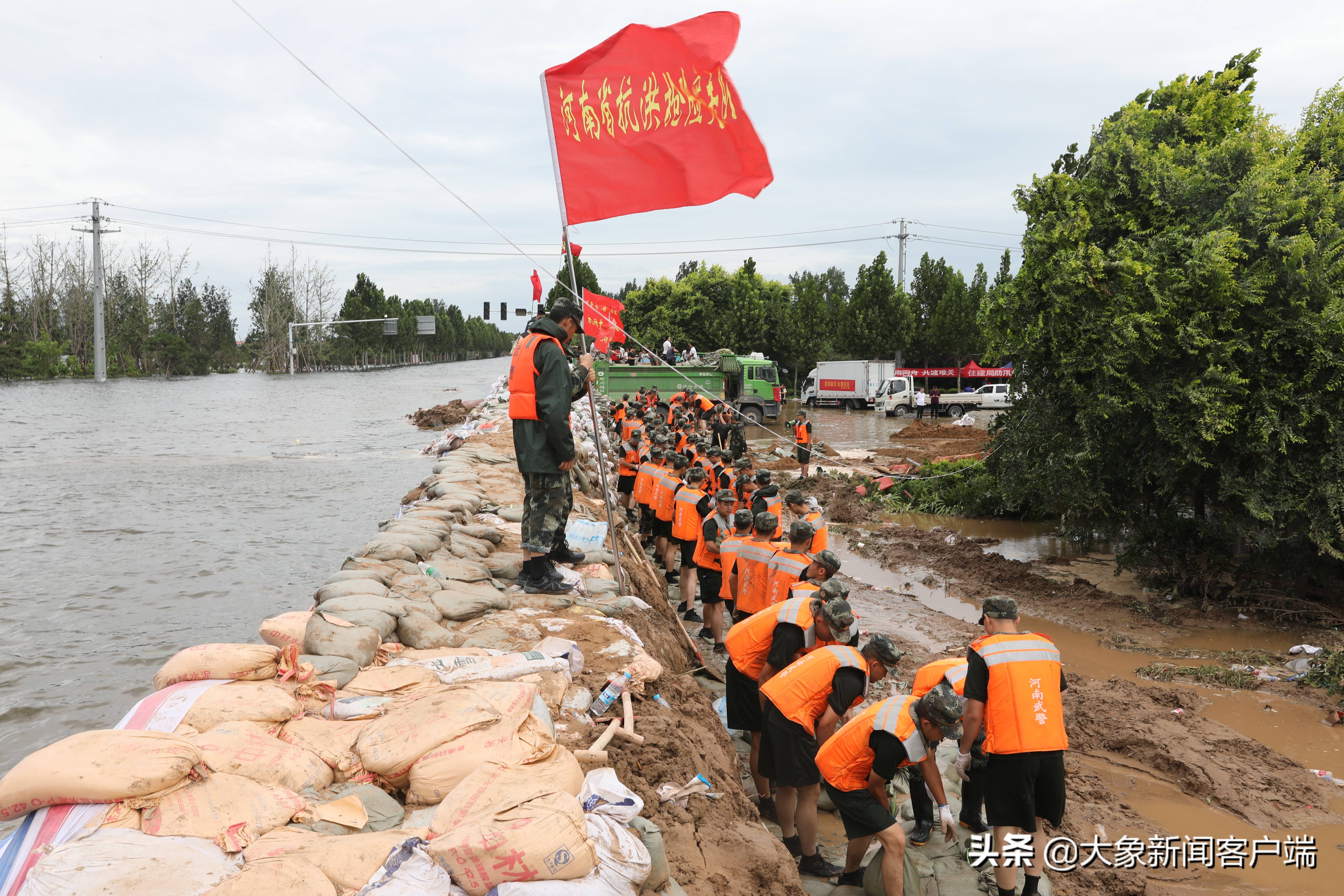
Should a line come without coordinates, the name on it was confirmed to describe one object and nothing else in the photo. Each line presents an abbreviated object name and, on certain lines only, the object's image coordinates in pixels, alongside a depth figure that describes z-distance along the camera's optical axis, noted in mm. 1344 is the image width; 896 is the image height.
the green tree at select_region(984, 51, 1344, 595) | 7625
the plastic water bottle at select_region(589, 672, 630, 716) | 3875
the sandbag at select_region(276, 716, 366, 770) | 3078
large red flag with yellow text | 5133
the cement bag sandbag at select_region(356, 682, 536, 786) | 2988
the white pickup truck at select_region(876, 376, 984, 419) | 32875
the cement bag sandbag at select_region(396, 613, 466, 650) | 4363
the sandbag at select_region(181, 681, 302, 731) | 3090
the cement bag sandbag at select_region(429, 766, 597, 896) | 2322
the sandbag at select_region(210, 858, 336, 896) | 2180
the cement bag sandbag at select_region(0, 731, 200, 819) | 2348
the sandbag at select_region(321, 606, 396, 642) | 4191
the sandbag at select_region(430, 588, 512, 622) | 4793
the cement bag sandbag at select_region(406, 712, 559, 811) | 2891
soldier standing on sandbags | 4746
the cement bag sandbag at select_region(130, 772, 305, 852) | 2393
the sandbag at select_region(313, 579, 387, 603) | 4668
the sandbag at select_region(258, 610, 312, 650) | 3977
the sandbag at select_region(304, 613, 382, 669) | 3855
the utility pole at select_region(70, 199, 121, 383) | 51281
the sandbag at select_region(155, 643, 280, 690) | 3361
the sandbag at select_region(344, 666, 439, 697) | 3584
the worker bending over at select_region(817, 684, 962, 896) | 3490
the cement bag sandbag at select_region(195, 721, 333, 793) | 2805
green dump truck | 24641
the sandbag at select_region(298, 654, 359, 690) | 3627
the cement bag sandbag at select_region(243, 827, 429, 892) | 2338
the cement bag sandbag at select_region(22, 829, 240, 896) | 2139
